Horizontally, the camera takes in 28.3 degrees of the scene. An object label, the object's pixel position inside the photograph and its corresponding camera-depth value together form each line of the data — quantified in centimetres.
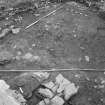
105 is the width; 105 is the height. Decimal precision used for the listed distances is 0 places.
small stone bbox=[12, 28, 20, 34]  564
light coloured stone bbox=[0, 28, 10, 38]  552
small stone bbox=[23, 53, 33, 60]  495
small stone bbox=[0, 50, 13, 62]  489
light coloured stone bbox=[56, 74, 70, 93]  423
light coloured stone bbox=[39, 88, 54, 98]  409
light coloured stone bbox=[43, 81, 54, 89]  427
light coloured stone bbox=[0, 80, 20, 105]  383
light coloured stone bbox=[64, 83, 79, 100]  408
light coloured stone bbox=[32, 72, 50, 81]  442
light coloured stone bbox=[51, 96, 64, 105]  395
